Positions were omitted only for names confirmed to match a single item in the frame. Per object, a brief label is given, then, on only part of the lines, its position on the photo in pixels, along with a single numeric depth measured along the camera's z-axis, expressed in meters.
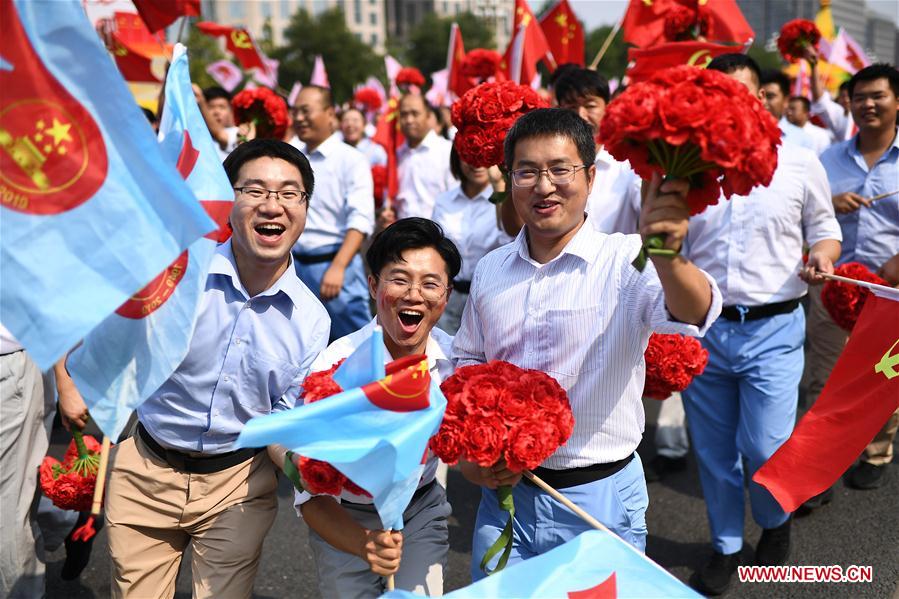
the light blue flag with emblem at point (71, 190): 2.31
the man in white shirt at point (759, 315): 4.29
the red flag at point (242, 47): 11.35
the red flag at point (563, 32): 8.95
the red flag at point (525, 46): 7.52
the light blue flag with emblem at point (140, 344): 2.71
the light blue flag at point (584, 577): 2.48
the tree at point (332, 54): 52.31
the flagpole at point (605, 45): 6.84
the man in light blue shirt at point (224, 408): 3.14
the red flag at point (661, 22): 6.22
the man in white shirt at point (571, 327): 2.74
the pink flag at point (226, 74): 13.49
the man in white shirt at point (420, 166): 7.90
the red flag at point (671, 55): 5.83
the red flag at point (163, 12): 6.89
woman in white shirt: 5.75
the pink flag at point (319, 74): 11.80
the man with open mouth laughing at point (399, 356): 2.93
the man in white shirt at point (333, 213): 6.49
